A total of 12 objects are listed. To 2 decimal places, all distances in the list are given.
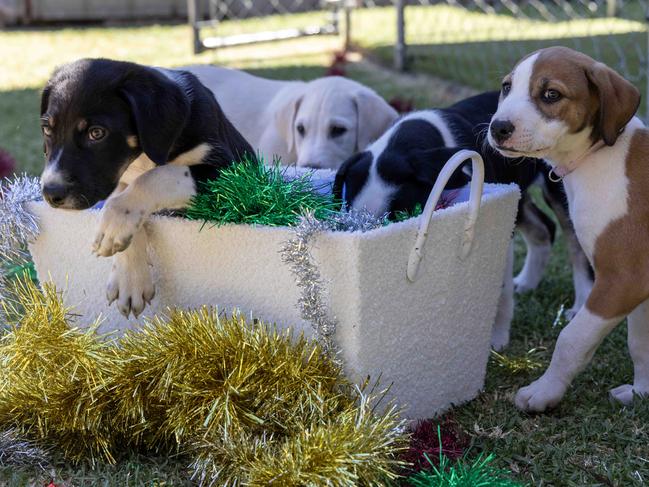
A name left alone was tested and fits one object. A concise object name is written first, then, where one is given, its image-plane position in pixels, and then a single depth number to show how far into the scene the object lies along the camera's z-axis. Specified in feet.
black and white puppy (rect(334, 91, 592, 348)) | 10.21
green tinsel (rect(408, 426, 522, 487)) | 7.51
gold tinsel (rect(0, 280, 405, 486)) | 7.43
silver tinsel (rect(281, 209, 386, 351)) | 8.06
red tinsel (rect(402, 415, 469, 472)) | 8.09
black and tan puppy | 8.84
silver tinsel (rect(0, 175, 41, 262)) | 9.98
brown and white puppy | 9.60
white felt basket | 8.22
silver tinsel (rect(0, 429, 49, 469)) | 8.46
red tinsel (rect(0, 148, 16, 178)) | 14.73
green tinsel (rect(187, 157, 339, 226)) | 8.60
